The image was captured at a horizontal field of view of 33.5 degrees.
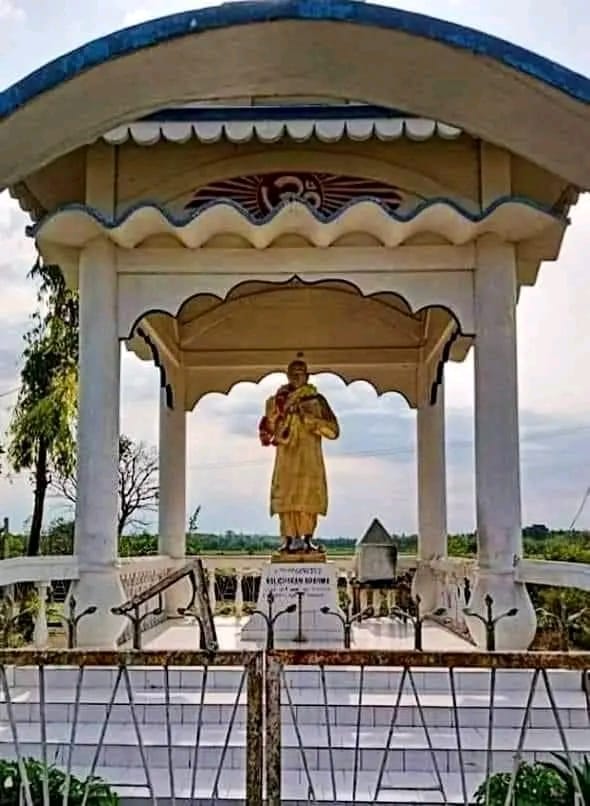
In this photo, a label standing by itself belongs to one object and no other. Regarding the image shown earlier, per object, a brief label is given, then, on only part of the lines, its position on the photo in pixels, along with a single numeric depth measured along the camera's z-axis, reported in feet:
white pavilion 21.53
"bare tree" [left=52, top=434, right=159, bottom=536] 64.85
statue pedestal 24.88
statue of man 27.02
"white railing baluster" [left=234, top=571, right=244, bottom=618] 32.99
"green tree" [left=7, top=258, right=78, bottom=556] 52.70
